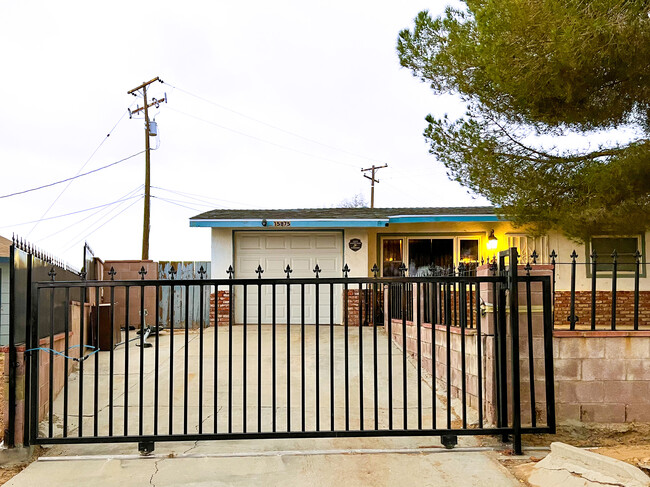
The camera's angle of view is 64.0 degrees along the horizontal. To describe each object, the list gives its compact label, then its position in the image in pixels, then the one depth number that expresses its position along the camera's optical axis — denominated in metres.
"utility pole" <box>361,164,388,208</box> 29.73
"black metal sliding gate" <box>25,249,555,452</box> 4.21
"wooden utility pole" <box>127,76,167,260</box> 18.27
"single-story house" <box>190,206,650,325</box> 12.57
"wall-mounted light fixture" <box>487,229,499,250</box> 12.41
